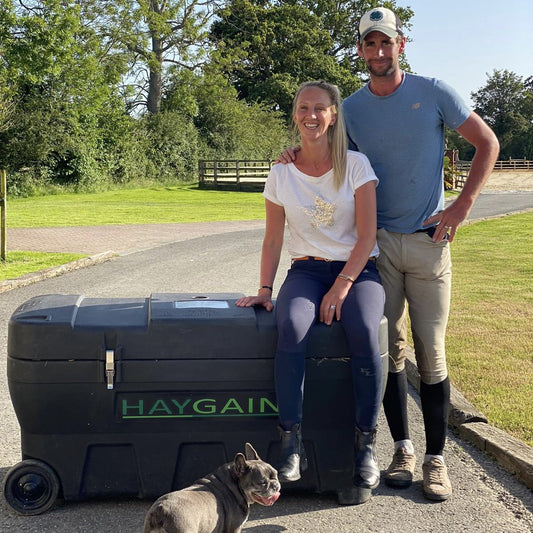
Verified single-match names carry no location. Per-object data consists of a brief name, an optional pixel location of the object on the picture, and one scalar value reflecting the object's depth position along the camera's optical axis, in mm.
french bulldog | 3113
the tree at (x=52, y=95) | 34250
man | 3916
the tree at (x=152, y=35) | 41562
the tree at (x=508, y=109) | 91625
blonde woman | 3512
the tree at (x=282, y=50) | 59938
